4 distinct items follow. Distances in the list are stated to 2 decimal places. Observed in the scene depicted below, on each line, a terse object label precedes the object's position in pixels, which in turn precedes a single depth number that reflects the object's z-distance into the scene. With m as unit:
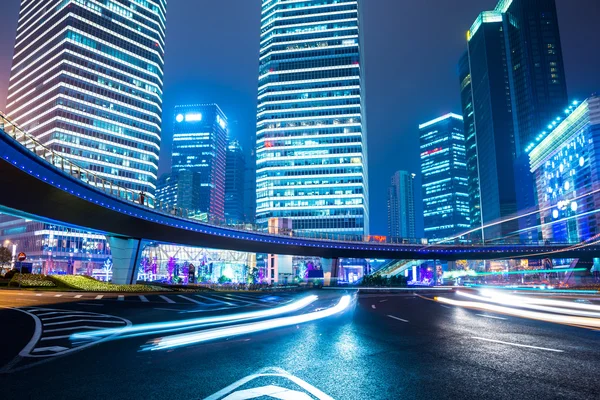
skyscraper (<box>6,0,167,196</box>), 136.38
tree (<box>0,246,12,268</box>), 93.96
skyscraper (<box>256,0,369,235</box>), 147.62
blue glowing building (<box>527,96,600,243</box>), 126.12
